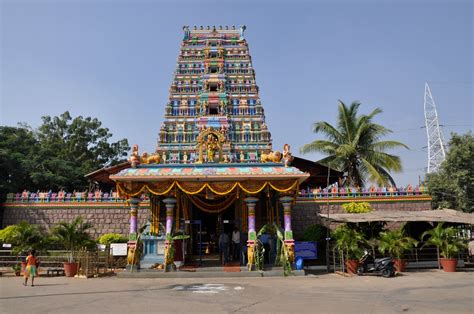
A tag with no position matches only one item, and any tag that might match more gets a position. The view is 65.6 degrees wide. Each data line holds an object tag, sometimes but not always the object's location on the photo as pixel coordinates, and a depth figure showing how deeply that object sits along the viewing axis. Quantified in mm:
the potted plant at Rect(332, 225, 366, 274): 14672
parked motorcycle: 13961
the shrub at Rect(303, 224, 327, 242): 18203
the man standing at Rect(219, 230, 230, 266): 15955
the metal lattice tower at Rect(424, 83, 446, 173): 66125
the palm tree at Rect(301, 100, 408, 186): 24339
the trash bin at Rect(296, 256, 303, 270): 15189
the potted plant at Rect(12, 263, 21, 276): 15180
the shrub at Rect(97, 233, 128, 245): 19391
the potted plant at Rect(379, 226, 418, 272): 15391
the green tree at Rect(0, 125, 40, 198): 24609
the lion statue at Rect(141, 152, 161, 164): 16359
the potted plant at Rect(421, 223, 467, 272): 15266
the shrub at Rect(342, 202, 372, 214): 19734
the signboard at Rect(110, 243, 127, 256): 17625
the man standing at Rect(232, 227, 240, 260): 16344
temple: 15078
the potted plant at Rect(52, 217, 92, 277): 15672
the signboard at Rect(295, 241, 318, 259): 17109
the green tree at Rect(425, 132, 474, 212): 30875
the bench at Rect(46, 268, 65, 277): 14877
